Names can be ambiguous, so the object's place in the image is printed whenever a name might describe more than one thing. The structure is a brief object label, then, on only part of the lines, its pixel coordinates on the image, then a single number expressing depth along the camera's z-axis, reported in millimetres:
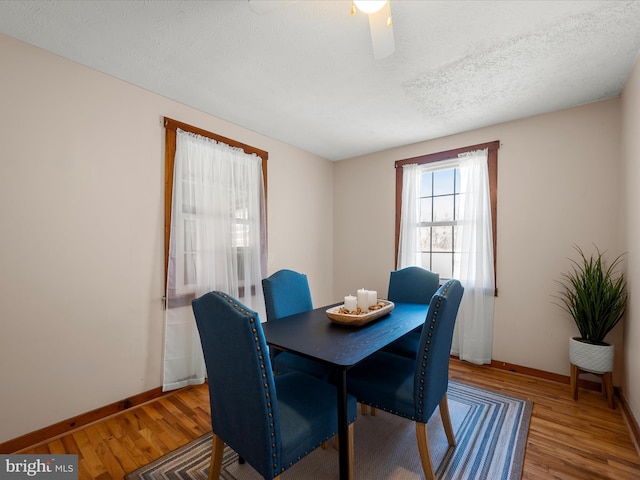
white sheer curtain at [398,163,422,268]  3490
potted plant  2195
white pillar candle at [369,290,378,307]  2020
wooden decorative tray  1774
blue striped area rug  1572
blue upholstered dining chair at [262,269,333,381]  1887
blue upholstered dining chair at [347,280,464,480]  1416
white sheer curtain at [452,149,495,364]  2973
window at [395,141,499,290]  3326
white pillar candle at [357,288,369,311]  1980
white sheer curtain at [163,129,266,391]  2484
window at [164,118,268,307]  2463
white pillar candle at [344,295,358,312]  1953
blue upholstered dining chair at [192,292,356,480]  1084
